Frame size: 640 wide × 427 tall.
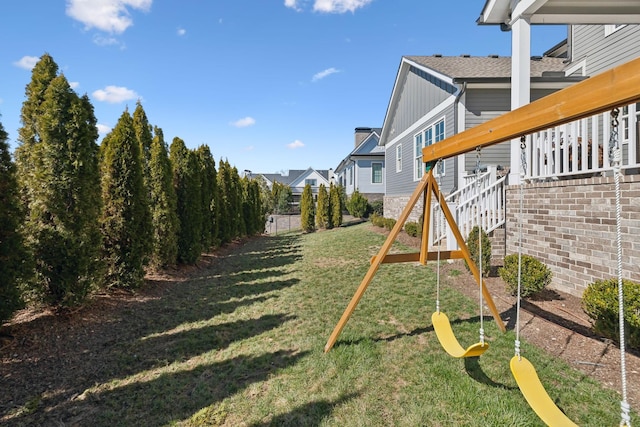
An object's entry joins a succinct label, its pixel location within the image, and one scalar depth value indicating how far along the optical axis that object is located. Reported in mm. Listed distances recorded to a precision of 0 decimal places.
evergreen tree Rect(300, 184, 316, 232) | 18484
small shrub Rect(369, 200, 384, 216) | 23062
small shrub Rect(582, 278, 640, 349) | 3080
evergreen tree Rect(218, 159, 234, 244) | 12168
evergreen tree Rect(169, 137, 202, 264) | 8484
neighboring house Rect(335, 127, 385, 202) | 26688
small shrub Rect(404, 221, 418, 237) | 9961
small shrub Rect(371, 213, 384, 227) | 14250
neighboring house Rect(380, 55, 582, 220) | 9164
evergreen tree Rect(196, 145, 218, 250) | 10227
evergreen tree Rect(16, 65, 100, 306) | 4387
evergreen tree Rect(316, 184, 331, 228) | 19062
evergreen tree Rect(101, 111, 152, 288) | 5793
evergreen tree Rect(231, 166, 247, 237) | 13656
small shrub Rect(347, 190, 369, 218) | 22344
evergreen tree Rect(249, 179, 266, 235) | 16644
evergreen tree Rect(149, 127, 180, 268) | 7398
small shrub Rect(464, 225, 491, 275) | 5828
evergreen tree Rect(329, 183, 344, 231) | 19078
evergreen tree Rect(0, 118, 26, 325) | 3643
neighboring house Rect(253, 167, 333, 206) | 45438
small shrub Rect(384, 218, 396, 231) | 12979
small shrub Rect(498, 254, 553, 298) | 4594
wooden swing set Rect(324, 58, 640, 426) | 1650
